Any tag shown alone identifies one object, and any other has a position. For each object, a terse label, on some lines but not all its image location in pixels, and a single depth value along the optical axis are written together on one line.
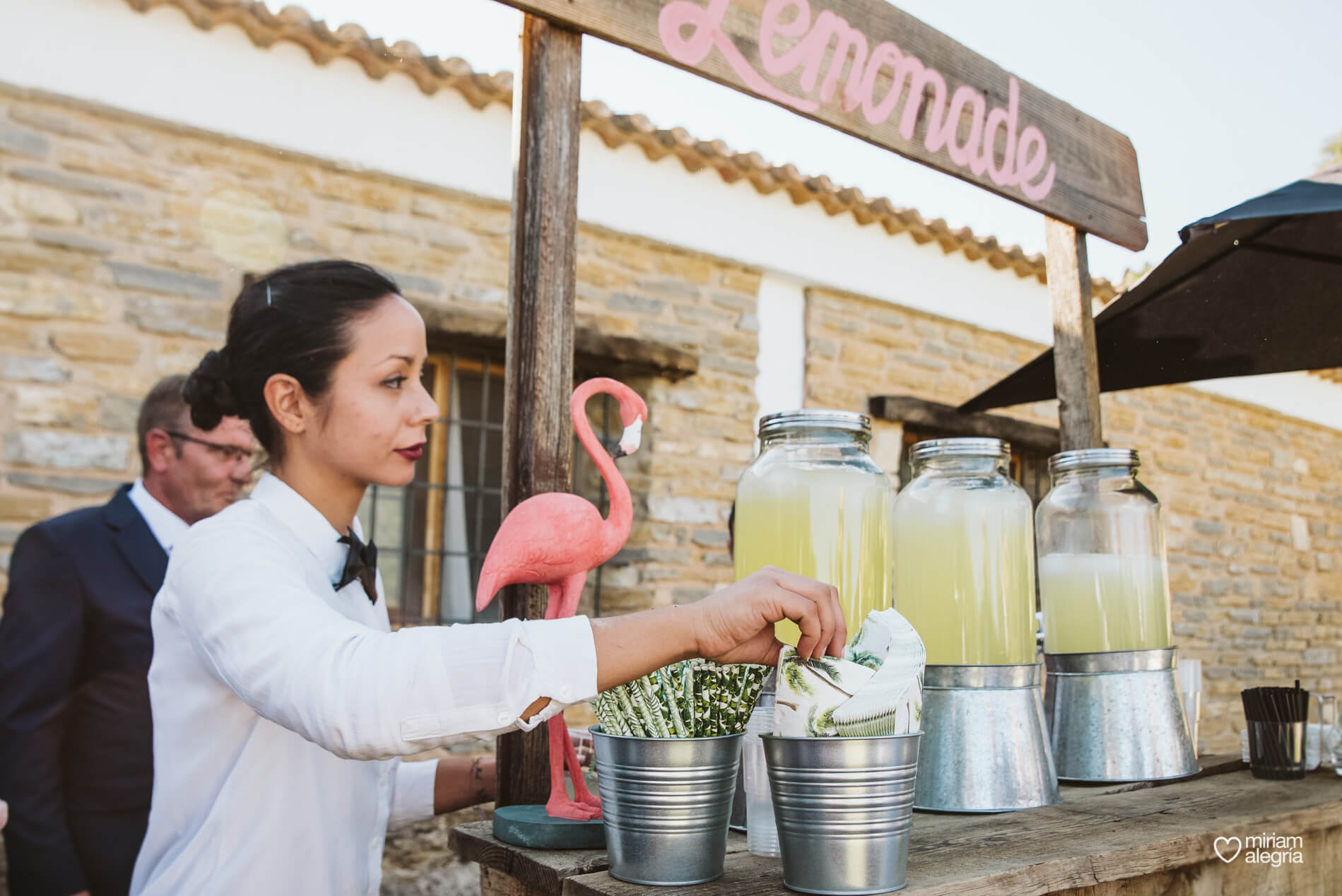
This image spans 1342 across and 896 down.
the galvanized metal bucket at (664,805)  1.17
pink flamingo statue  1.37
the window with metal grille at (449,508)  4.32
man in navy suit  2.51
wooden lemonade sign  1.81
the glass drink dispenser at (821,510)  1.57
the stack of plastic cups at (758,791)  1.39
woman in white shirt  1.11
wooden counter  1.26
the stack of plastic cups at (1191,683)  2.28
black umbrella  2.59
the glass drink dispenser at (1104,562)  1.96
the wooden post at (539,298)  1.57
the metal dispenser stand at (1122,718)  1.89
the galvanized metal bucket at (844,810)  1.12
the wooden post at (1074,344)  2.63
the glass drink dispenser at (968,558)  1.74
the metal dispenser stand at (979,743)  1.63
